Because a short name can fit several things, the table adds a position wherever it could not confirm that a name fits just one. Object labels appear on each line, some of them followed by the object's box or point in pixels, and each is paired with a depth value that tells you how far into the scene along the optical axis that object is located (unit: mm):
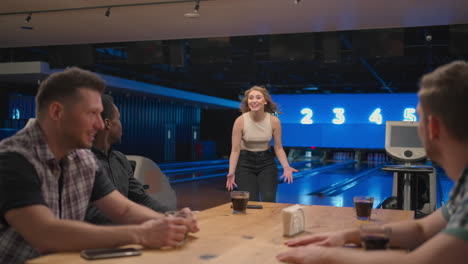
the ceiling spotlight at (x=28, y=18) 5723
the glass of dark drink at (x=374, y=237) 1341
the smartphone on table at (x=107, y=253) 1265
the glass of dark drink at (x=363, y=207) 1946
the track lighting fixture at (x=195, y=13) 5121
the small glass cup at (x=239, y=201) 2038
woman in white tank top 4156
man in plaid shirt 1347
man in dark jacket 2270
